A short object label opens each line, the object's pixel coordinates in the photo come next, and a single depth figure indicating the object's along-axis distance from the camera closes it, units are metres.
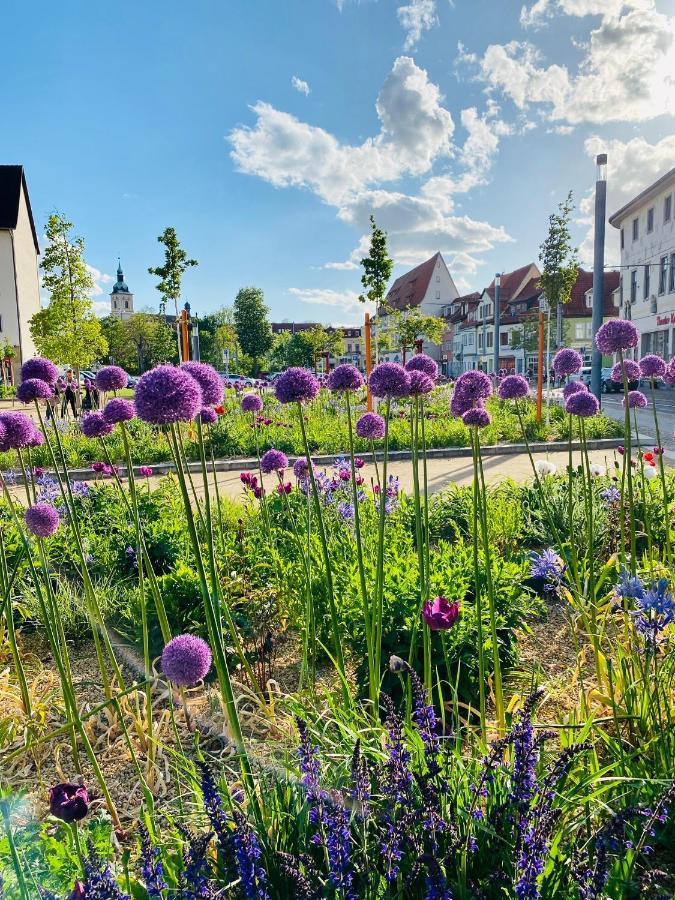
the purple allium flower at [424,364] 2.67
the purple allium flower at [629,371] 3.16
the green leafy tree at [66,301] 17.92
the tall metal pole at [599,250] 9.99
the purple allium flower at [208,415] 2.13
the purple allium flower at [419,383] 2.23
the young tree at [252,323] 67.25
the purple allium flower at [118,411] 2.32
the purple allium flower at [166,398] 1.42
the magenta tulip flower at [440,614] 1.64
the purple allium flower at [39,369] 2.32
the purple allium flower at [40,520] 2.37
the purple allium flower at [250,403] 4.31
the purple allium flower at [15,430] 2.15
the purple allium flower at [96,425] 2.50
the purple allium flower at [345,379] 2.36
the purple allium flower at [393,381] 2.24
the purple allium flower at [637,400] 4.05
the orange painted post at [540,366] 12.67
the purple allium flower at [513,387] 3.01
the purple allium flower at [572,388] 3.40
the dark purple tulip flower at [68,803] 1.17
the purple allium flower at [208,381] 1.90
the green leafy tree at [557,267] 19.98
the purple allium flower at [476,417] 2.35
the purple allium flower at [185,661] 1.55
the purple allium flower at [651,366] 3.53
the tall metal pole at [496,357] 27.48
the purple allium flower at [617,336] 2.93
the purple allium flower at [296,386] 2.24
